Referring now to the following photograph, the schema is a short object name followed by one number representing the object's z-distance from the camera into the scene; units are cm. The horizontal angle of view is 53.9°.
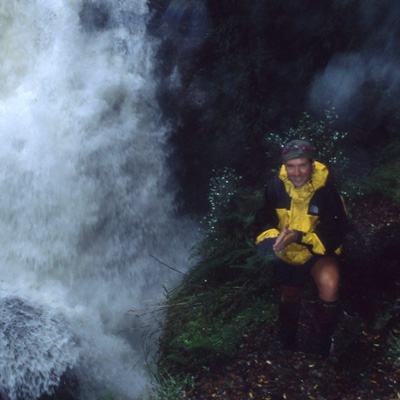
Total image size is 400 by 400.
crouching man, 291
